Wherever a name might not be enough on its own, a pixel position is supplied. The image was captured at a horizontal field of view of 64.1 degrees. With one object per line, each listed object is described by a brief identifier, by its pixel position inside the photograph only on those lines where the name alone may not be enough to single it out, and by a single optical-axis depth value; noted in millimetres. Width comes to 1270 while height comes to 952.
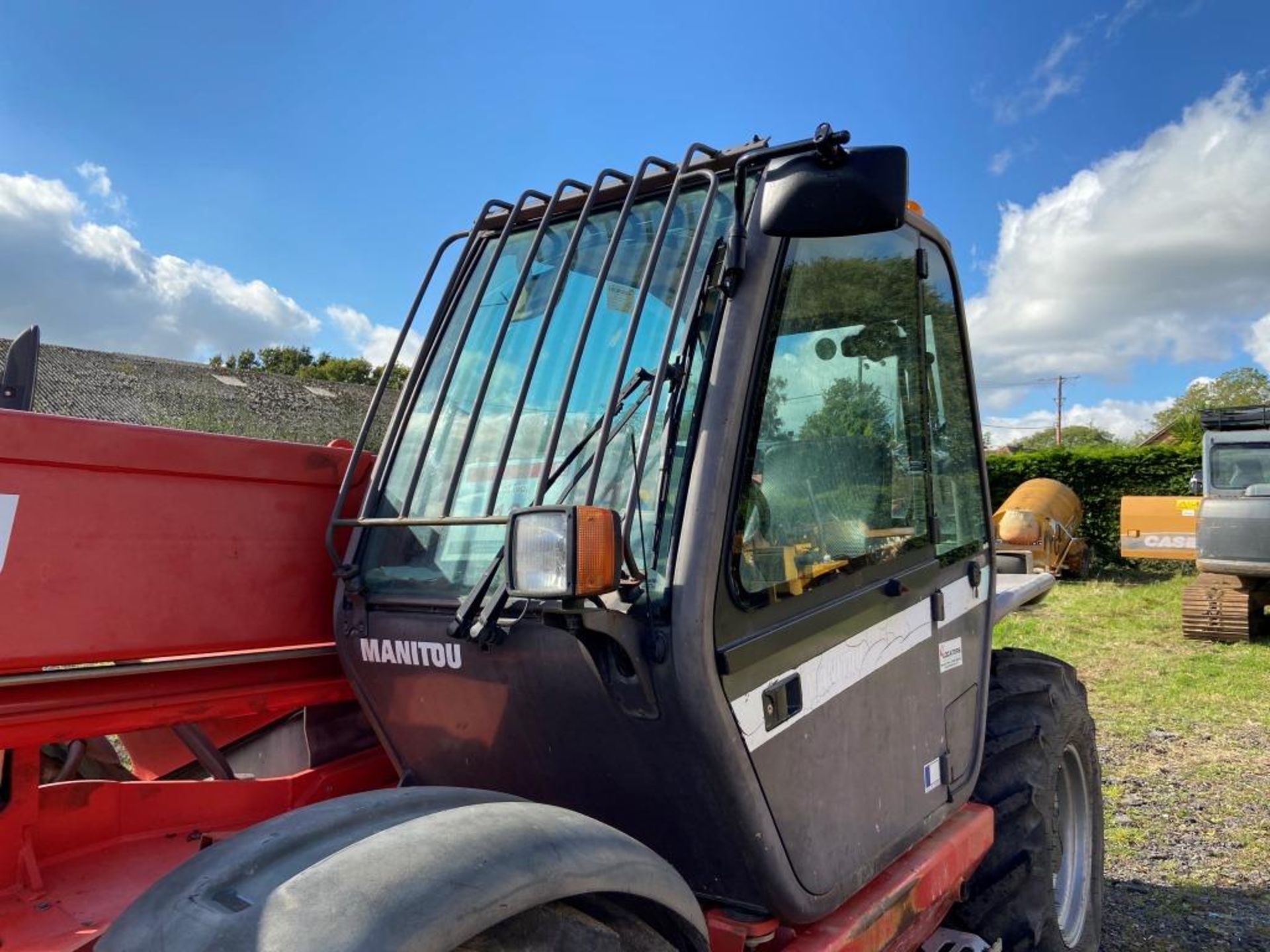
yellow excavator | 10852
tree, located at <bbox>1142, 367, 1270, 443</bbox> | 53500
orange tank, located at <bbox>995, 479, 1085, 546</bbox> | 17188
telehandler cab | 1550
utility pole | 54250
